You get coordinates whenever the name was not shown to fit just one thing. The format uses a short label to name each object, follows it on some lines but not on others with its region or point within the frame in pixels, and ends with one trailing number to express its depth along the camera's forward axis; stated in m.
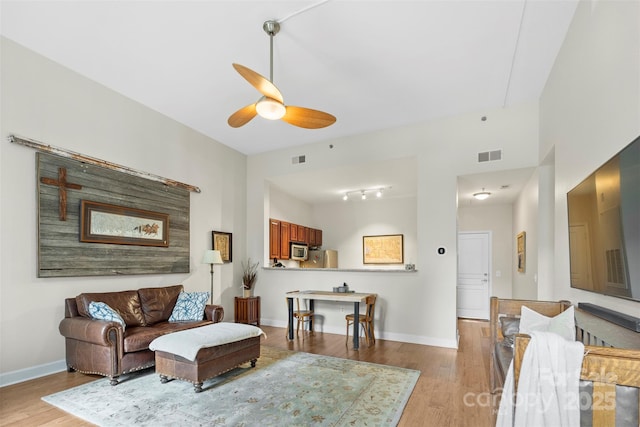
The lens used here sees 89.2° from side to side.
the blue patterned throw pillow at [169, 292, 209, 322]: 4.24
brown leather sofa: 3.15
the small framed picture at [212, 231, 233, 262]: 5.69
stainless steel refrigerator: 8.39
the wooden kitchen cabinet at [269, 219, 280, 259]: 6.67
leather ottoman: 2.96
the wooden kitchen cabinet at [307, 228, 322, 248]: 8.43
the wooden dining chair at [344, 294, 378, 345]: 4.75
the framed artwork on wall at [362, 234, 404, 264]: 8.00
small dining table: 4.53
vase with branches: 5.97
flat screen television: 1.69
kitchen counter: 5.12
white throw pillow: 2.00
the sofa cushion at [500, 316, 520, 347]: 2.79
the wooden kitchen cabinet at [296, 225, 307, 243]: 7.89
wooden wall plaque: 3.49
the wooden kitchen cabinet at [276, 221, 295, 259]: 7.13
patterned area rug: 2.52
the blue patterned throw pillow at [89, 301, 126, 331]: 3.33
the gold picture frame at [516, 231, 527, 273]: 5.36
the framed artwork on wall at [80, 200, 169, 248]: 3.85
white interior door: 7.13
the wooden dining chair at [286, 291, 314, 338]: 5.14
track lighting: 7.19
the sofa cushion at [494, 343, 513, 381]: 2.30
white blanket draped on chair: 1.16
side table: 5.76
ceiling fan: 2.69
